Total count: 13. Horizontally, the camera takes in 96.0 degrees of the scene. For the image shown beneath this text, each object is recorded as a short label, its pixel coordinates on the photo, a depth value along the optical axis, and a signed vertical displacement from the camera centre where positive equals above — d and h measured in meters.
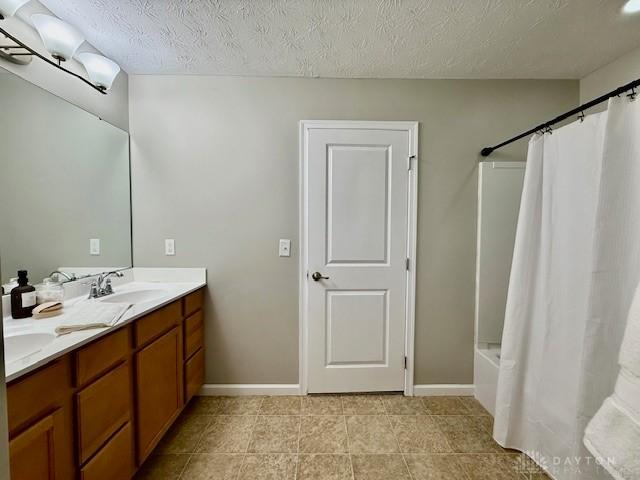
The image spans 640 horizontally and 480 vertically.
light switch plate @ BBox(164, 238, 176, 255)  2.10 -0.11
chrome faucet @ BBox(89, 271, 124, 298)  1.70 -0.34
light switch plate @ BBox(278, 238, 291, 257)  2.12 -0.11
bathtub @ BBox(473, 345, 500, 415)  1.95 -0.99
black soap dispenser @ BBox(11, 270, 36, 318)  1.32 -0.31
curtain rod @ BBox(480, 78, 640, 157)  1.12 +0.56
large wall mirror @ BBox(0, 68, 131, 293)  1.37 +0.24
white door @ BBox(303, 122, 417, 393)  2.08 -0.14
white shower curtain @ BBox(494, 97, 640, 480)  1.18 -0.24
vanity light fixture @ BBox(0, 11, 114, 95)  1.22 +0.93
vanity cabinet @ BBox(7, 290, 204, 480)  0.94 -0.71
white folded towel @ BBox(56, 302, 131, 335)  1.17 -0.38
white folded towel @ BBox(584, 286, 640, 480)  0.86 -0.57
